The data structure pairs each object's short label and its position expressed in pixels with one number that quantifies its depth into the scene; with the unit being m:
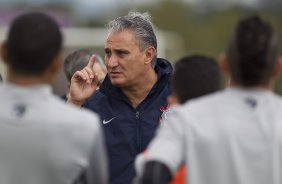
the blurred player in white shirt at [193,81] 10.82
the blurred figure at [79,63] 16.91
